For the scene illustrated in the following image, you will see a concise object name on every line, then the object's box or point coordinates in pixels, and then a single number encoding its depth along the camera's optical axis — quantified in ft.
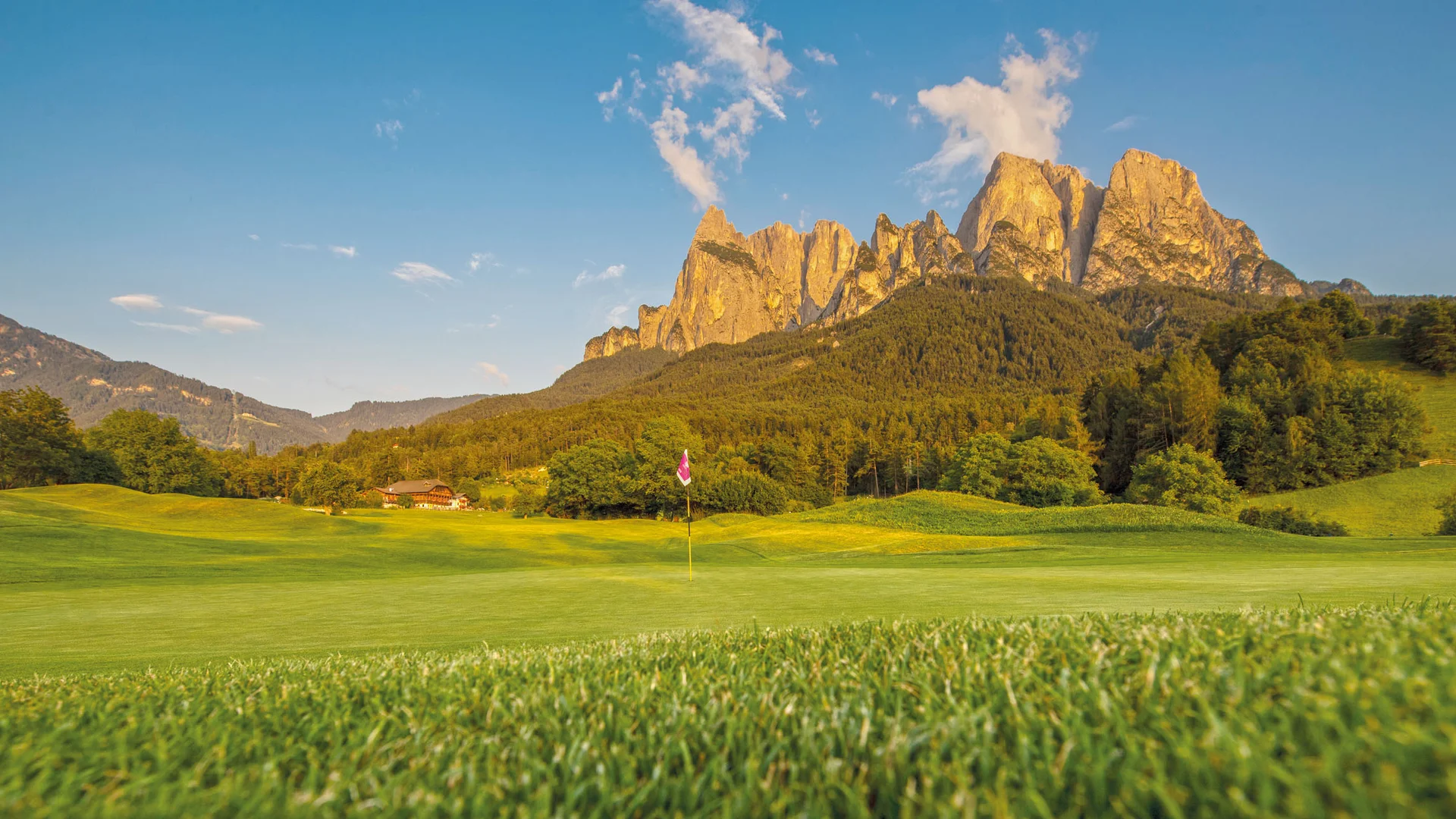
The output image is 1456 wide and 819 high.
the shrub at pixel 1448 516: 115.03
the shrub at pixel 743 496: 268.62
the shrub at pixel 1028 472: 211.41
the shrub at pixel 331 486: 306.96
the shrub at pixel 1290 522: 131.34
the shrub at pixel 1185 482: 163.22
